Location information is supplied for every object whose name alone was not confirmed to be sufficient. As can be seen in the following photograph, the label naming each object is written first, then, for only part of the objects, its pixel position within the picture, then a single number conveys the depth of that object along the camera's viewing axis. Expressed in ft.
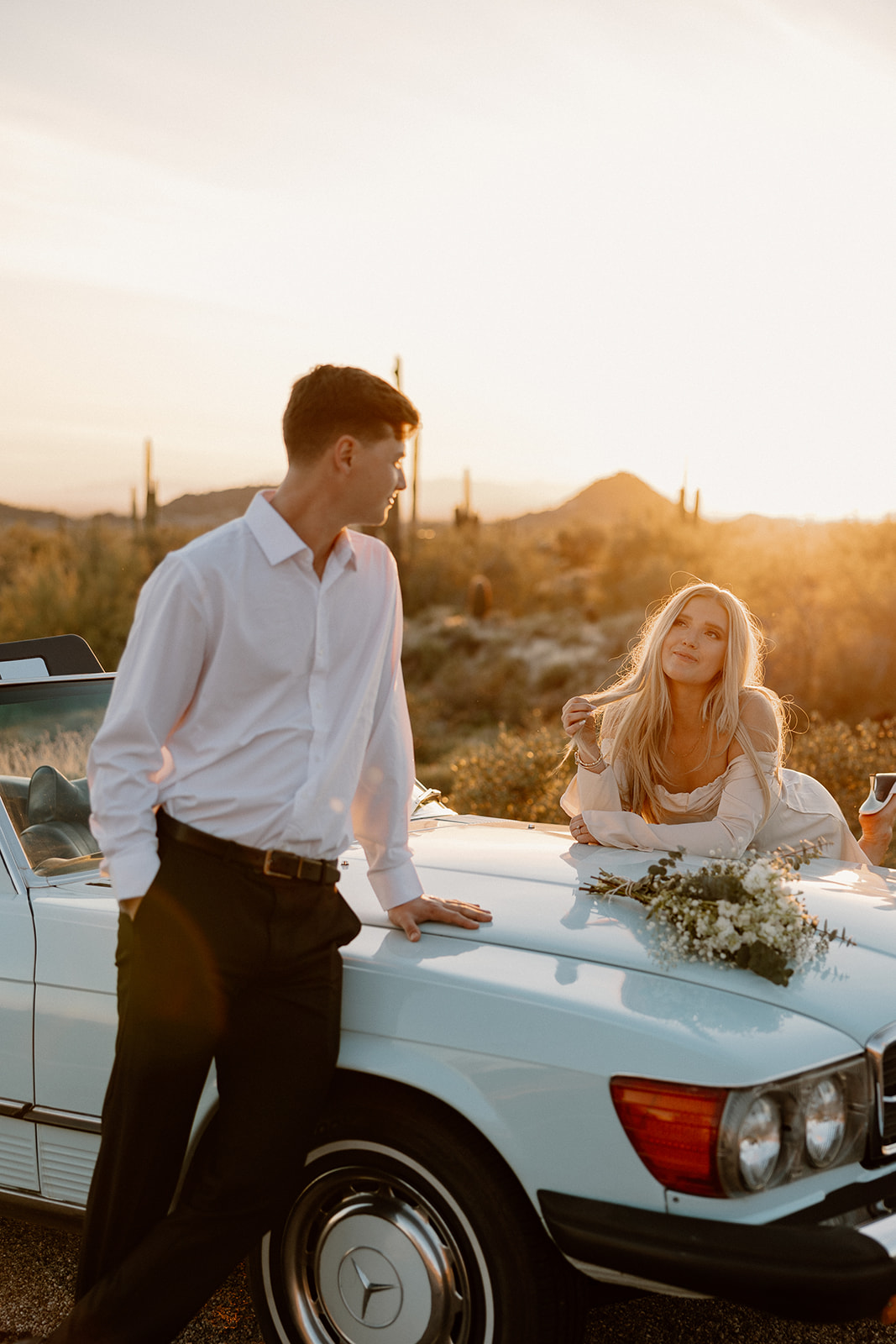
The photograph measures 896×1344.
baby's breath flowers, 8.25
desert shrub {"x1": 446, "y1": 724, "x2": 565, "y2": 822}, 28.91
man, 7.50
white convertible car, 7.08
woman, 12.64
